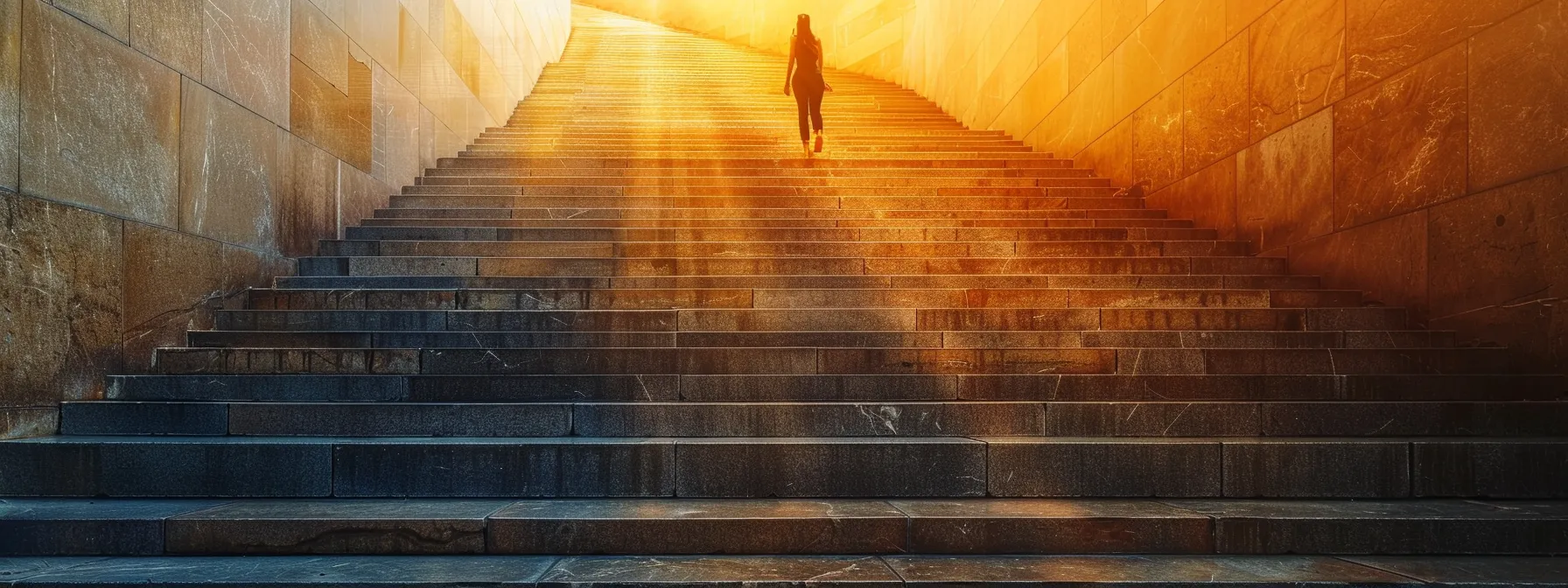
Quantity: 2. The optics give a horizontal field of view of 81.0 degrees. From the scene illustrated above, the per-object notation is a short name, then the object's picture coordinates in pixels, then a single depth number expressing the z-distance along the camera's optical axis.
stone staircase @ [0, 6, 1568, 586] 3.88
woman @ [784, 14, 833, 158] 10.76
